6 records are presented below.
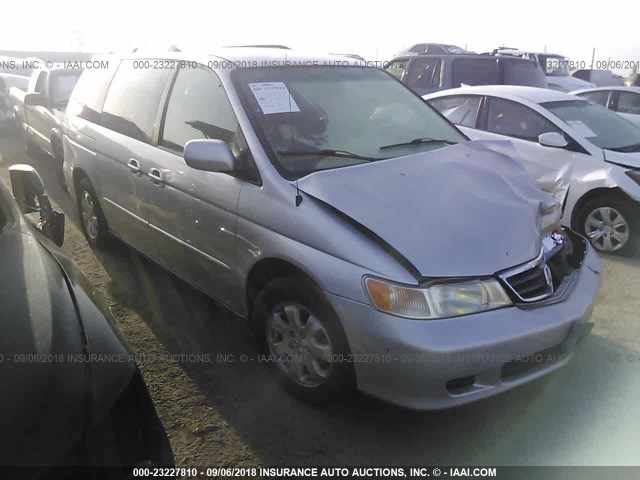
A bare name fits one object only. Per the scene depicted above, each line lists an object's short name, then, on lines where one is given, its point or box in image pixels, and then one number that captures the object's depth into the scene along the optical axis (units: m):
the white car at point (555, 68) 12.98
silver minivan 2.35
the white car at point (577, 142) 4.92
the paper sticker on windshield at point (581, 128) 5.27
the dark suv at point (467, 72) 9.73
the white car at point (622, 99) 8.73
